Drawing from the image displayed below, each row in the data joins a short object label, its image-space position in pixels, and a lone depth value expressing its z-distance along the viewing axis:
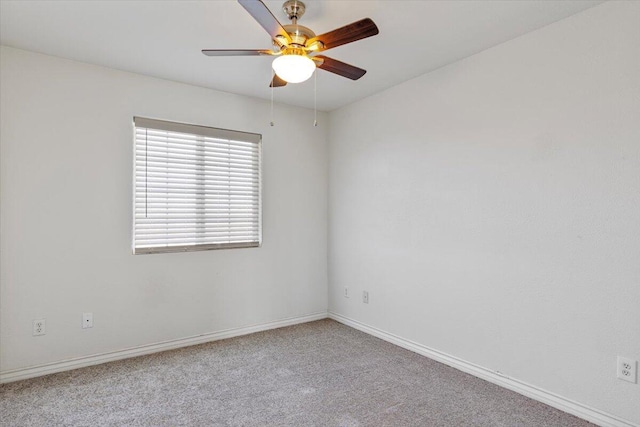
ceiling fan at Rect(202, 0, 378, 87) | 1.77
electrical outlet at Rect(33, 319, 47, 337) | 2.72
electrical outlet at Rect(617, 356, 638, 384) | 1.97
